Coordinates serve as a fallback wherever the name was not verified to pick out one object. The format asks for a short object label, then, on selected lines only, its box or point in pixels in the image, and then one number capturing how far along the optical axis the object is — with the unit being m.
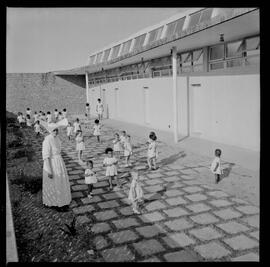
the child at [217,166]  7.64
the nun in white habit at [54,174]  6.23
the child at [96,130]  13.92
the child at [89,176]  6.91
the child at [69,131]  15.02
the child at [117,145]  10.44
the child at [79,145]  10.52
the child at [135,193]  6.07
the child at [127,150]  9.57
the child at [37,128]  16.33
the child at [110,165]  7.51
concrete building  10.32
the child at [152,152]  9.06
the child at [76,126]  14.37
